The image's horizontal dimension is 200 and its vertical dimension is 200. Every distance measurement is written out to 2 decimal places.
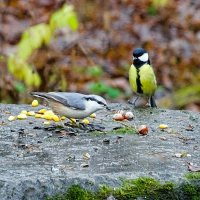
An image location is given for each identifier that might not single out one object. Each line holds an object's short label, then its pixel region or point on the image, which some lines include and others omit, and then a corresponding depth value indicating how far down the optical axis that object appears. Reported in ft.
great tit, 35.22
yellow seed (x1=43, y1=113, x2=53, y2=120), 29.27
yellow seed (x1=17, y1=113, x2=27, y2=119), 29.14
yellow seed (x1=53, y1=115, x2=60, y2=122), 29.12
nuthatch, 26.76
